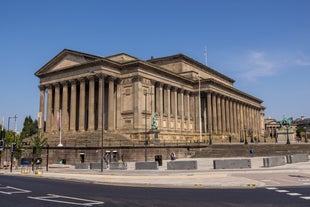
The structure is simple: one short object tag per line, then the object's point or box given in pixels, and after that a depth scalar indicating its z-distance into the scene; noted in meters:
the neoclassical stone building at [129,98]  63.81
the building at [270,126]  147.14
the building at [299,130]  167.02
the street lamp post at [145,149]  45.86
